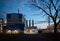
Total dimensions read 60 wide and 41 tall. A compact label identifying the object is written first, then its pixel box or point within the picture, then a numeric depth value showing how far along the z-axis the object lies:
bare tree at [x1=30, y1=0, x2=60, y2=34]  13.35
